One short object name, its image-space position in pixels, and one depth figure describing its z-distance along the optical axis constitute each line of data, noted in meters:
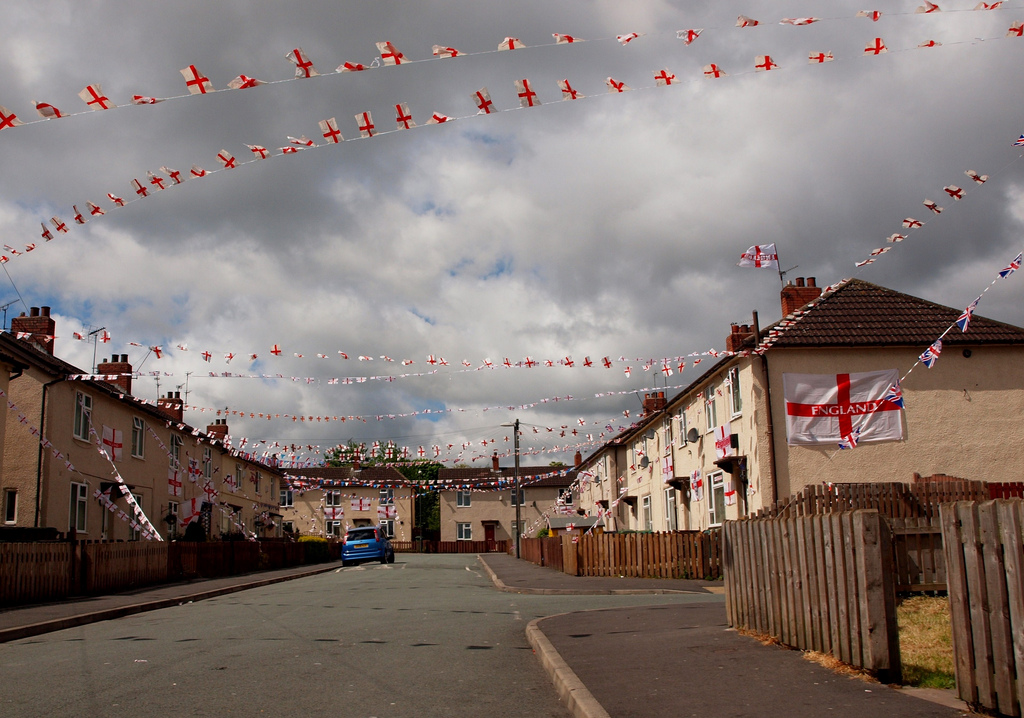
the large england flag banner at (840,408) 20.75
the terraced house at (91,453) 22.53
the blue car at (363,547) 41.42
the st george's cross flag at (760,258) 18.42
